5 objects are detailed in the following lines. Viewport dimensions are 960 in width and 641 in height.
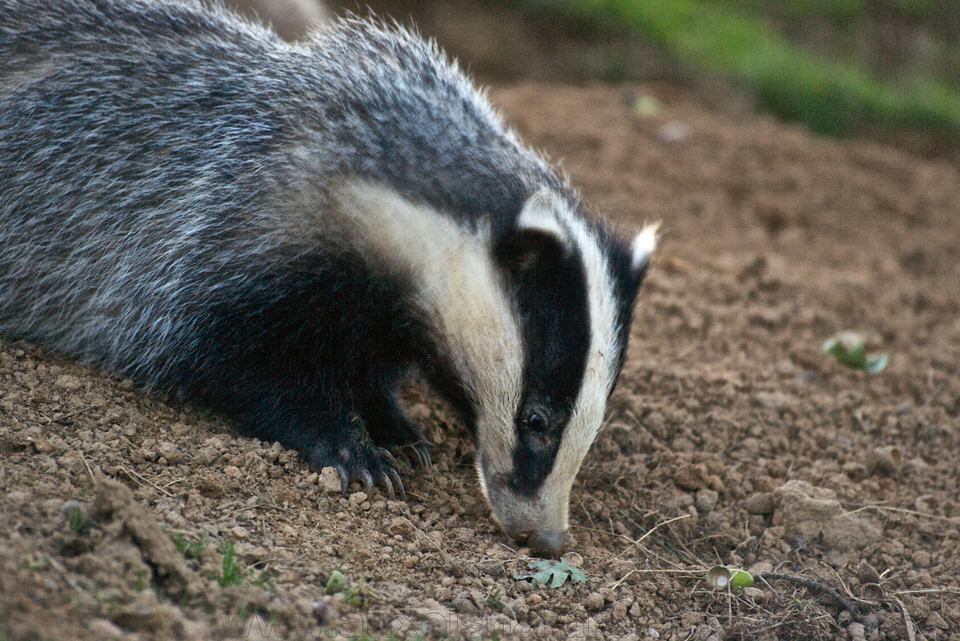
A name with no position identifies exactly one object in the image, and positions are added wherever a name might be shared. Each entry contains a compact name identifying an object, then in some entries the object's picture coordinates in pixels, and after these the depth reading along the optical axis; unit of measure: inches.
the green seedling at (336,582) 287.1
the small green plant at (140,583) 253.8
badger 338.0
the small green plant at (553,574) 324.5
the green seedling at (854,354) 500.7
